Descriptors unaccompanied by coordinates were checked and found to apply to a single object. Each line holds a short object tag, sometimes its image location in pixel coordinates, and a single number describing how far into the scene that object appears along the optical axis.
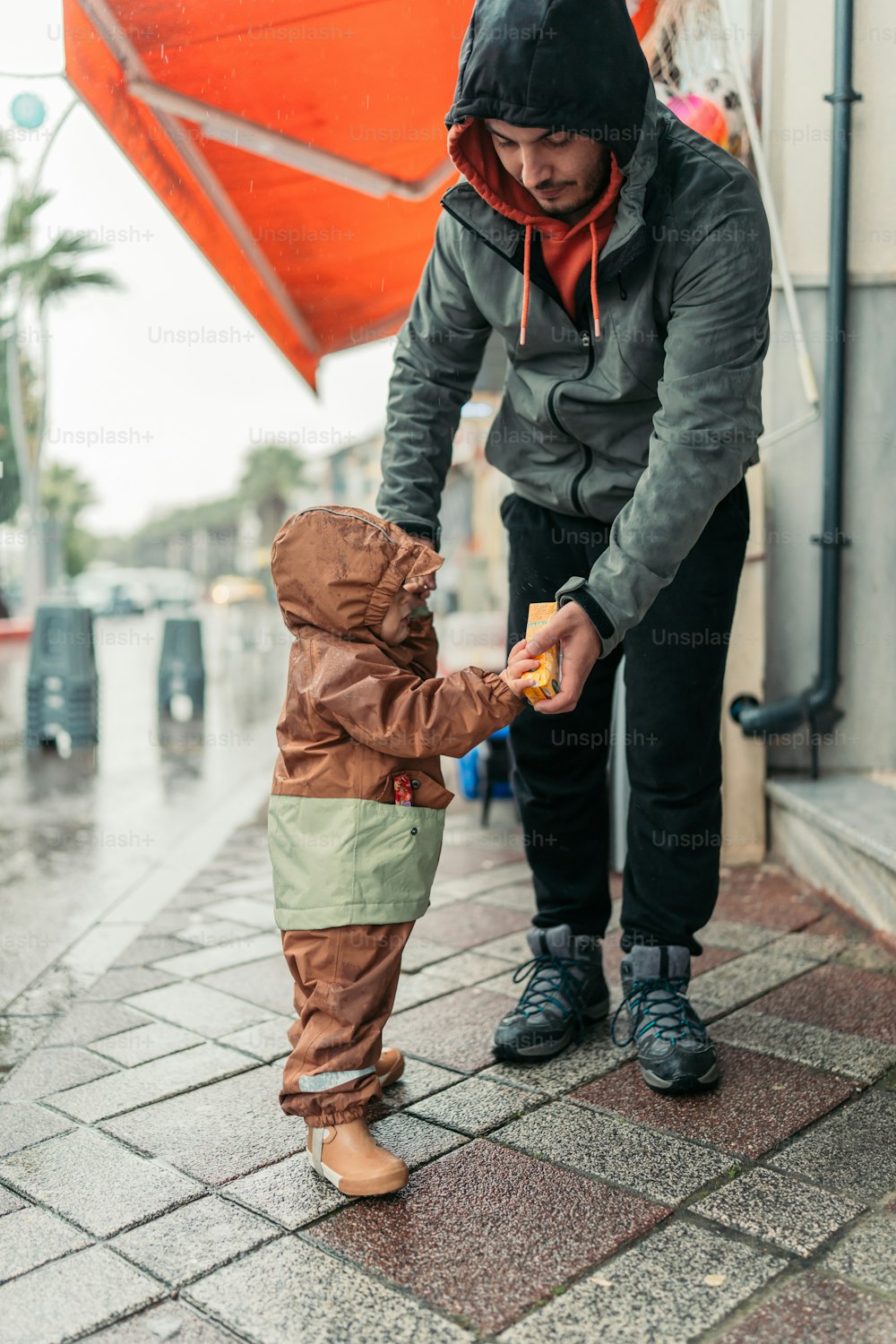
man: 1.93
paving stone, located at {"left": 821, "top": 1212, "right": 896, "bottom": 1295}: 1.62
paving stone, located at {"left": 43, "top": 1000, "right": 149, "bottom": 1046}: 2.66
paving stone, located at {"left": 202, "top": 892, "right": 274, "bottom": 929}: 3.63
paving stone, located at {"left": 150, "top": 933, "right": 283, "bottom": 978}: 3.15
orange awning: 3.56
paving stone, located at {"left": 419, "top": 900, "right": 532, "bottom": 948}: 3.35
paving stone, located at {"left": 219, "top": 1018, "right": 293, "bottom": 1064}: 2.53
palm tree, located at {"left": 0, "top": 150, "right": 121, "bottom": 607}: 15.55
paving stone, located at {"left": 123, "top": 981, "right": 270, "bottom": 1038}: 2.71
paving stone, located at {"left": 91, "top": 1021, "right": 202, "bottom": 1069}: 2.54
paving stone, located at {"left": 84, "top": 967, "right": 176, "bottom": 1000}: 2.98
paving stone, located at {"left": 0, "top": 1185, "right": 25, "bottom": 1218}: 1.87
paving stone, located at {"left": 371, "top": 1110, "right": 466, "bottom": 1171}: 2.03
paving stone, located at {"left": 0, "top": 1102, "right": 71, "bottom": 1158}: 2.13
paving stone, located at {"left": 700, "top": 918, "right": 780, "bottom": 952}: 3.18
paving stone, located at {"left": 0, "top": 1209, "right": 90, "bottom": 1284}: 1.70
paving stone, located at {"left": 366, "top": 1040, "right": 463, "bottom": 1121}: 2.22
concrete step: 3.17
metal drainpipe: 3.80
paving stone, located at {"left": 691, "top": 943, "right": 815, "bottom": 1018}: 2.76
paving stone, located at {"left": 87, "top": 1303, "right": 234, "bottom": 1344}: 1.51
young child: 1.86
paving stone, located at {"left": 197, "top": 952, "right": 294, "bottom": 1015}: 2.87
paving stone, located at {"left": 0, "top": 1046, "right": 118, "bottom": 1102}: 2.38
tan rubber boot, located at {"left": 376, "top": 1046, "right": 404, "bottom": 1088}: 2.30
